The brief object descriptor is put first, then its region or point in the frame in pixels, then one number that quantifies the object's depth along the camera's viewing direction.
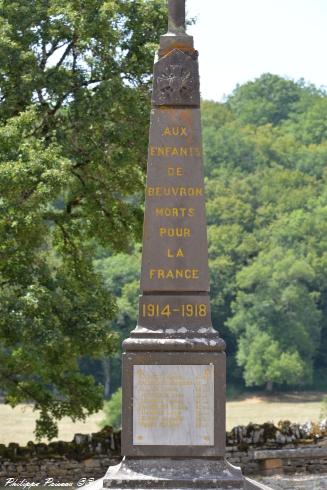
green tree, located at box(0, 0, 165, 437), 24.41
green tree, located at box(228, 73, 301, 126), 131.25
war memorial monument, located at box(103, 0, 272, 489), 14.95
